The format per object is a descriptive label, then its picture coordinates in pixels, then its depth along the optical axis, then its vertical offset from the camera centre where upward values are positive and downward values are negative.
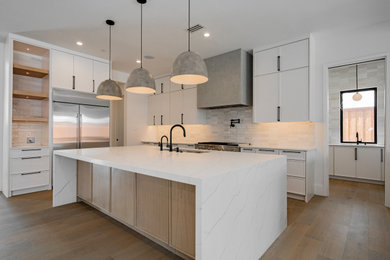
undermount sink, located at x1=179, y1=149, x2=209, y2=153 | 2.68 -0.26
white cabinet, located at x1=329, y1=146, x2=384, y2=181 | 4.48 -0.68
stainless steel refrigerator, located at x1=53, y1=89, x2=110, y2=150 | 4.02 +0.20
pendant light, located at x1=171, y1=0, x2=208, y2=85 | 2.04 +0.64
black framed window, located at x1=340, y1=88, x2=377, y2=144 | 5.06 +0.38
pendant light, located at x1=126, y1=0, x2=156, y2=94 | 2.50 +0.61
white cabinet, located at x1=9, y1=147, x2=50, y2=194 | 3.50 -0.68
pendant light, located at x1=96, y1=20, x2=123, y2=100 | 2.89 +0.56
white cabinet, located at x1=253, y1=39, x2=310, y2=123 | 3.50 +0.85
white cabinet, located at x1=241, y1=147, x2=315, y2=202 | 3.30 -0.68
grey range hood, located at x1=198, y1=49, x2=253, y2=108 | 4.07 +1.02
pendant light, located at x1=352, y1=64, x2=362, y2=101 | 5.03 +0.86
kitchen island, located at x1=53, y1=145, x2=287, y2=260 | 1.29 -0.57
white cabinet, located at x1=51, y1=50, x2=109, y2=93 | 4.02 +1.21
